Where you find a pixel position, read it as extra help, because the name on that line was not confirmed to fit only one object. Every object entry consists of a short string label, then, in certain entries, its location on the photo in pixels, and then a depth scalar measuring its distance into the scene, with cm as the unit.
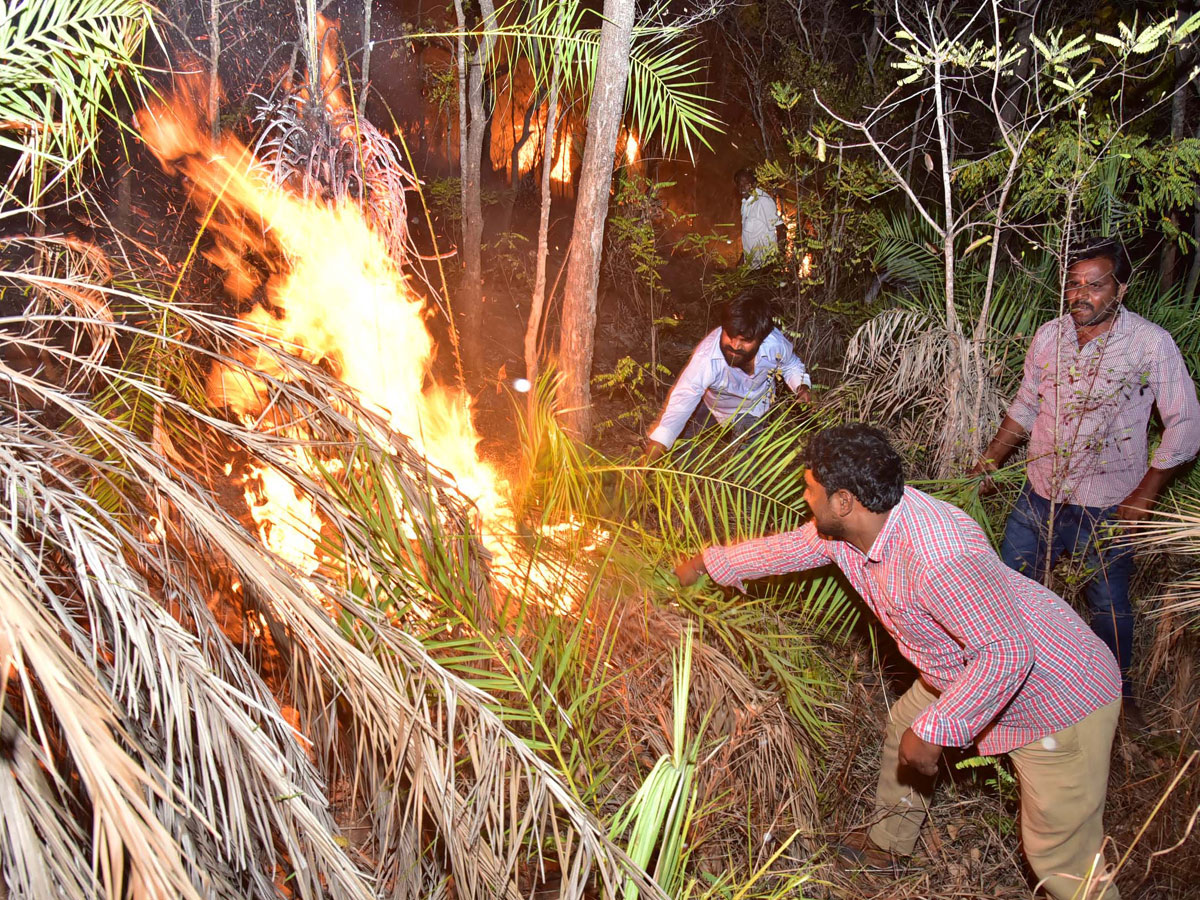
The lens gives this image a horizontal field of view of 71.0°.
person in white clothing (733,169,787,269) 690
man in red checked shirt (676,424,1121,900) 259
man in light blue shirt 413
